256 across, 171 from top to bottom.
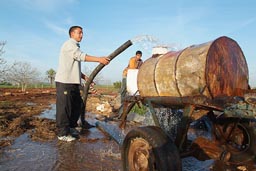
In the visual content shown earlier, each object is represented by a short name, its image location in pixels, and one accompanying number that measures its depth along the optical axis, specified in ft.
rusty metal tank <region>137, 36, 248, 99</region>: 9.71
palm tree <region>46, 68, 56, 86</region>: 281.58
